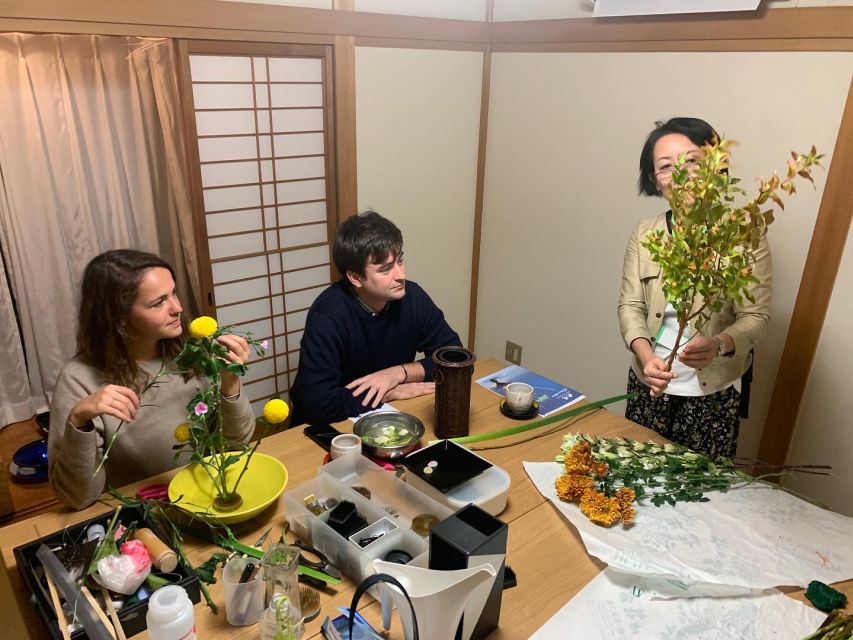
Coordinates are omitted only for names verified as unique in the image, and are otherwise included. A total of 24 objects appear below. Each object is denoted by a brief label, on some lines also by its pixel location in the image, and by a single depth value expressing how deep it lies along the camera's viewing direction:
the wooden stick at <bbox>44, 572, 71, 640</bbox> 0.97
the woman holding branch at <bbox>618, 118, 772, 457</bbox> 1.85
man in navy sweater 1.95
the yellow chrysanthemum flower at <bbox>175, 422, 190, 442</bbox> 1.27
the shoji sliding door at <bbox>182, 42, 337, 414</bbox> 2.63
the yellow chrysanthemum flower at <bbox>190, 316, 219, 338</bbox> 1.20
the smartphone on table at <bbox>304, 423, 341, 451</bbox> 1.66
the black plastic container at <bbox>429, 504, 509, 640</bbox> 1.01
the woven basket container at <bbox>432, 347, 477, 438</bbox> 1.68
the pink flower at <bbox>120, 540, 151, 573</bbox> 1.08
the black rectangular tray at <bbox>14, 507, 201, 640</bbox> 1.05
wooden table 1.14
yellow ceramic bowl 1.31
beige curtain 2.51
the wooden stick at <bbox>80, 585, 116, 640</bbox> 0.96
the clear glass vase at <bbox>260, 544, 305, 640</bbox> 1.04
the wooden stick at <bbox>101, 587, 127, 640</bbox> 0.99
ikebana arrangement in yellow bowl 1.23
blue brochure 1.95
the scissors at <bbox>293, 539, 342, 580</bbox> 1.22
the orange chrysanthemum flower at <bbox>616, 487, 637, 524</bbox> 1.39
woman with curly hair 1.38
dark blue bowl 2.79
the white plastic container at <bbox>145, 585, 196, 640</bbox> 0.91
